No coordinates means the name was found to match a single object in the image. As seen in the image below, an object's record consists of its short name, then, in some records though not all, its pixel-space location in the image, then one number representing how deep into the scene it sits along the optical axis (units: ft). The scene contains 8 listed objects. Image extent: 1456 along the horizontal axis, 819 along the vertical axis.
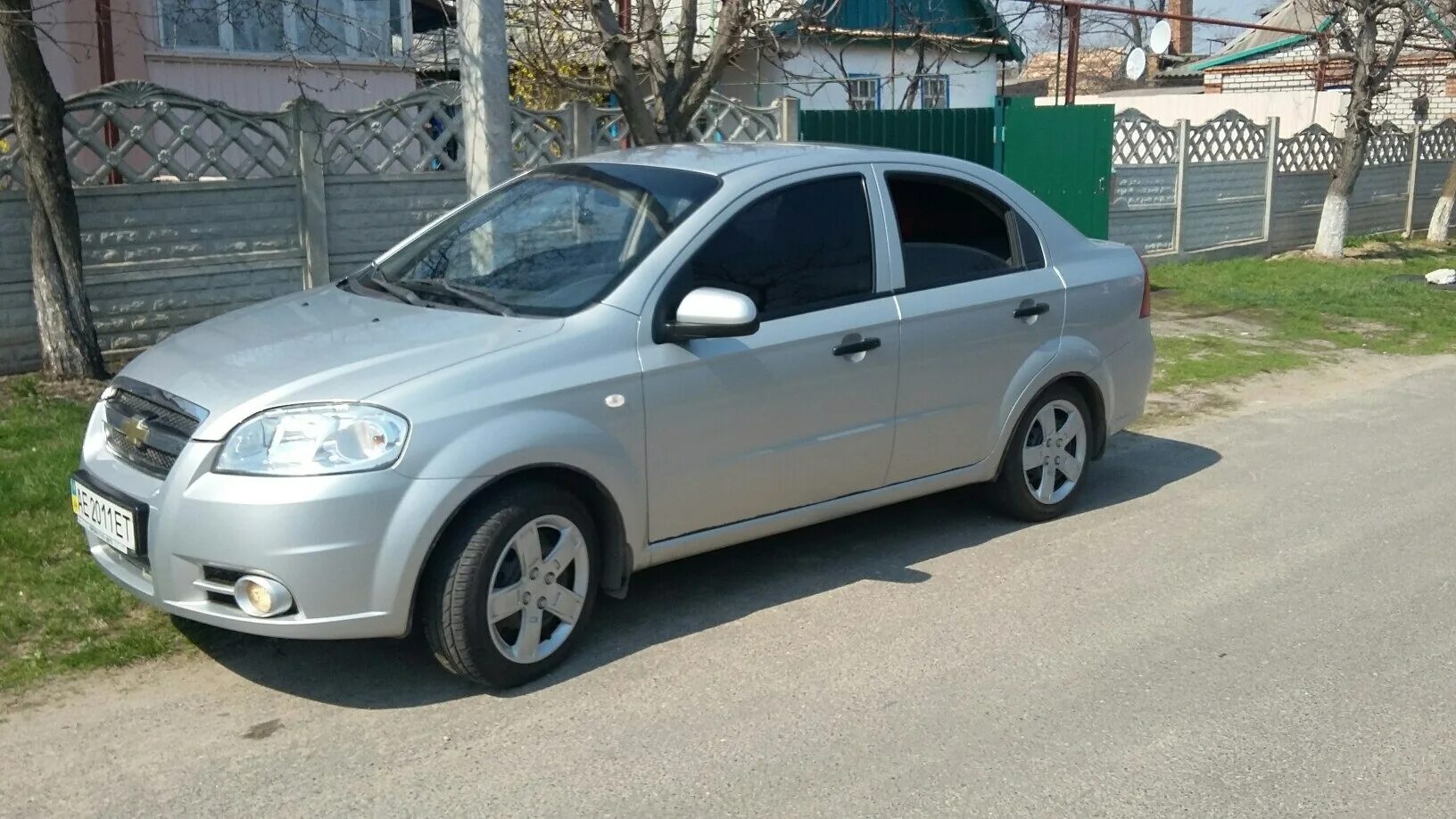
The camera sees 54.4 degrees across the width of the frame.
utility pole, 23.40
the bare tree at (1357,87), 58.44
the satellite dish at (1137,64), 83.10
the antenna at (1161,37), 83.46
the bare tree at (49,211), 26.25
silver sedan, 14.01
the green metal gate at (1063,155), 47.85
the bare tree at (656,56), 27.61
